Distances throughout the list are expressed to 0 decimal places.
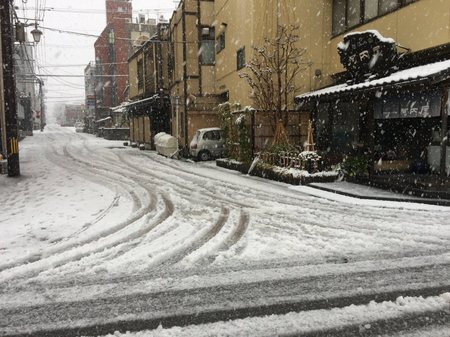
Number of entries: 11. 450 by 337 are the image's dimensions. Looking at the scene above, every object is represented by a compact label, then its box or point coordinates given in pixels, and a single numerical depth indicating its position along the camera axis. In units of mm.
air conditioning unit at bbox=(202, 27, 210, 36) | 21280
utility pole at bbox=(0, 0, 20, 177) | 12094
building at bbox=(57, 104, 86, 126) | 123938
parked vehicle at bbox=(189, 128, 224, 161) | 18797
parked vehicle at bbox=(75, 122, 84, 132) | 68106
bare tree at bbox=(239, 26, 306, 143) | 15078
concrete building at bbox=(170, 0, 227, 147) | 21406
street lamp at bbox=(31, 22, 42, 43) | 16984
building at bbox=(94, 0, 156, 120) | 51728
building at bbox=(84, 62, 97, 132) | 61419
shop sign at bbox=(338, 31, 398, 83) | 11797
